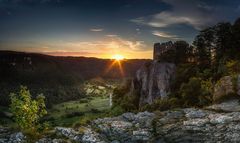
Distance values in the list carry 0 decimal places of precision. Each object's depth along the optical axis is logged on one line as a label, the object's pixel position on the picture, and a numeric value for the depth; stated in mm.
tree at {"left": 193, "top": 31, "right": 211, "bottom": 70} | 62173
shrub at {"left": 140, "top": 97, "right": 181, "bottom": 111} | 44082
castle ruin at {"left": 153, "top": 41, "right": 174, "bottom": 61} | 86631
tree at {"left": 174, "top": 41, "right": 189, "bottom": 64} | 65383
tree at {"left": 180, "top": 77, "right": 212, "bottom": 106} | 39172
